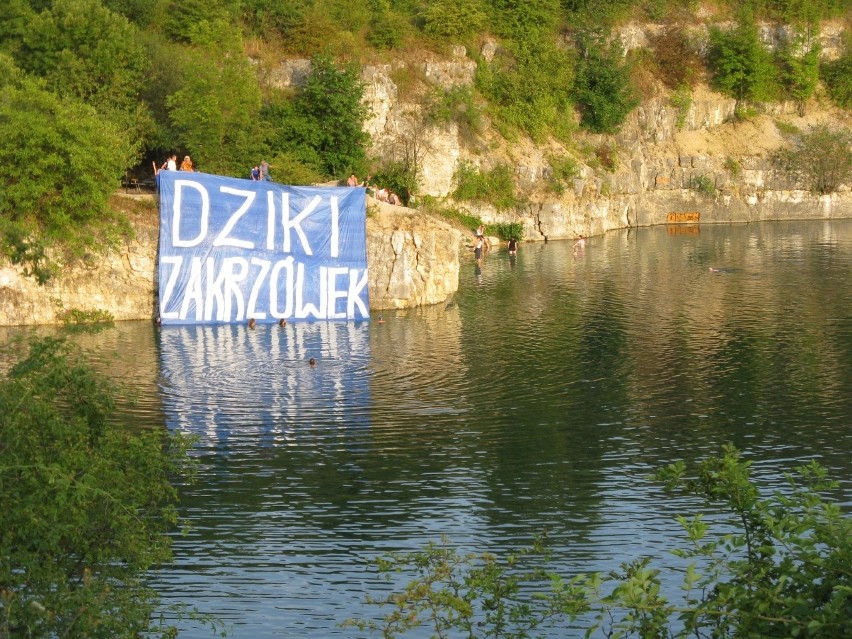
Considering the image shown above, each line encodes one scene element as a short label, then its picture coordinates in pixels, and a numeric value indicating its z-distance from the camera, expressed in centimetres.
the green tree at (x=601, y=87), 9012
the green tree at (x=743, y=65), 9556
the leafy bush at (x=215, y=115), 5700
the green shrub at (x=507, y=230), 7919
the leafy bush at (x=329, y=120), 7012
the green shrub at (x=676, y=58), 9638
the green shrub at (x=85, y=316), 4747
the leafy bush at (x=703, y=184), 9194
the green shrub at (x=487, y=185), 7938
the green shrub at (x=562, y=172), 8319
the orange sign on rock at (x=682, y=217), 9250
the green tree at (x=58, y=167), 4628
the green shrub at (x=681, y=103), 9469
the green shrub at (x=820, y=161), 9281
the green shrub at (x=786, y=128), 9606
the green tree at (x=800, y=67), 9744
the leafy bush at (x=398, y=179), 7500
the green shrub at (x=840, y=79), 9831
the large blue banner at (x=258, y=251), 4756
